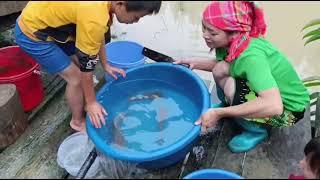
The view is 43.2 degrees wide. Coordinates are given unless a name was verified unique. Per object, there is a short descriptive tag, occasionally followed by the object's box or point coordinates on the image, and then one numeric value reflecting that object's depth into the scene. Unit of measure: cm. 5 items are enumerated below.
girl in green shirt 232
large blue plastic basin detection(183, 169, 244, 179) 188
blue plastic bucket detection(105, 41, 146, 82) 362
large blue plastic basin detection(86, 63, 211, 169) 219
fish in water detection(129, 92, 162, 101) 301
